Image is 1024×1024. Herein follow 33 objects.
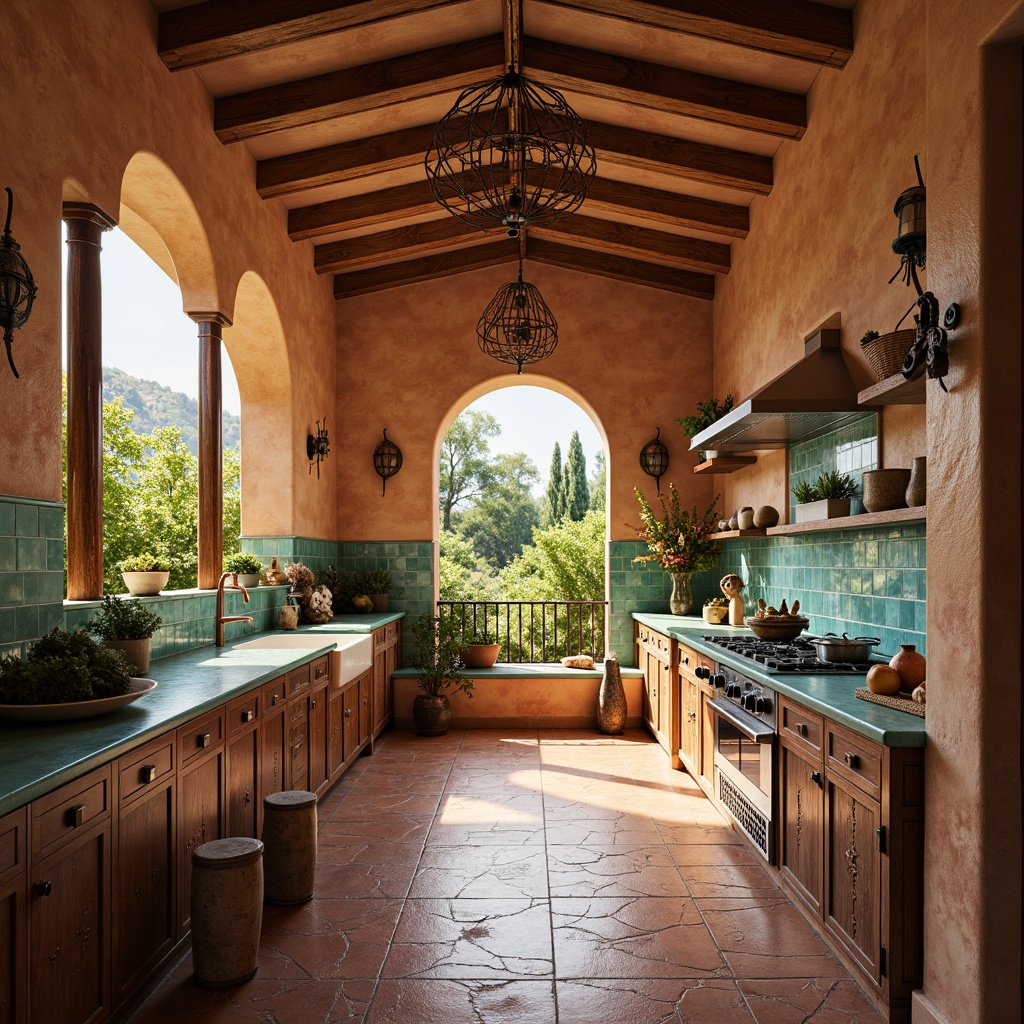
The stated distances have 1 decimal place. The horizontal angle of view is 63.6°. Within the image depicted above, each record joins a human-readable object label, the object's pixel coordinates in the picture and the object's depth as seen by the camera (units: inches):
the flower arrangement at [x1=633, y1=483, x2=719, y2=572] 269.0
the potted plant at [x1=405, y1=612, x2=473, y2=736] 263.4
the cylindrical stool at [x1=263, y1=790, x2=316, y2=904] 133.9
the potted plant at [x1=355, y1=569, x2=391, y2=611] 286.7
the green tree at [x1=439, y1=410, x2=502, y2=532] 1007.6
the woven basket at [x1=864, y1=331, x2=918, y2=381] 123.0
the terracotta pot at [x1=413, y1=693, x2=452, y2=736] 262.8
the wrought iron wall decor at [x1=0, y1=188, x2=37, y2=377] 108.9
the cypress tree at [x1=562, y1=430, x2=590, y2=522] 844.0
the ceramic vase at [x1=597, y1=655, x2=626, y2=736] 265.4
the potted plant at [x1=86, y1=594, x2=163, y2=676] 130.0
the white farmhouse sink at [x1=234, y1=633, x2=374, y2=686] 192.7
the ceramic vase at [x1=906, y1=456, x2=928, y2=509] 121.2
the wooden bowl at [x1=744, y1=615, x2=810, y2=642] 179.0
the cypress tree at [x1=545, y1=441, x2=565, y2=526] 854.5
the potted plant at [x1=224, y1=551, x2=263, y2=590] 220.1
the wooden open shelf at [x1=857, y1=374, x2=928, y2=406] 116.8
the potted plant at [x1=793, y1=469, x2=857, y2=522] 159.9
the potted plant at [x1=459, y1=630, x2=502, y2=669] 285.9
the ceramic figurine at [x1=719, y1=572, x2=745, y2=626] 227.8
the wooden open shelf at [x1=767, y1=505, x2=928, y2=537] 120.3
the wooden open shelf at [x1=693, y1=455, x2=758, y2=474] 239.3
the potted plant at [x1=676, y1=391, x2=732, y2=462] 257.0
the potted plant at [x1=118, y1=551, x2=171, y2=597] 160.2
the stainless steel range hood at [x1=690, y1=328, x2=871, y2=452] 157.9
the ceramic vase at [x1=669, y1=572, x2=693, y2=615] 272.8
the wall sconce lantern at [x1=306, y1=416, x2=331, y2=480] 266.5
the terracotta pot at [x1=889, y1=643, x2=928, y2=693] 113.3
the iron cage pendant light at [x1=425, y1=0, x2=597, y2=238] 116.8
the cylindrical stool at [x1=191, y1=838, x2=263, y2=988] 104.6
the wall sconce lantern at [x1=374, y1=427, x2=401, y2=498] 297.9
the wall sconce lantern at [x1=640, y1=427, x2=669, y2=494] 295.0
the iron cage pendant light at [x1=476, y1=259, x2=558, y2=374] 258.4
